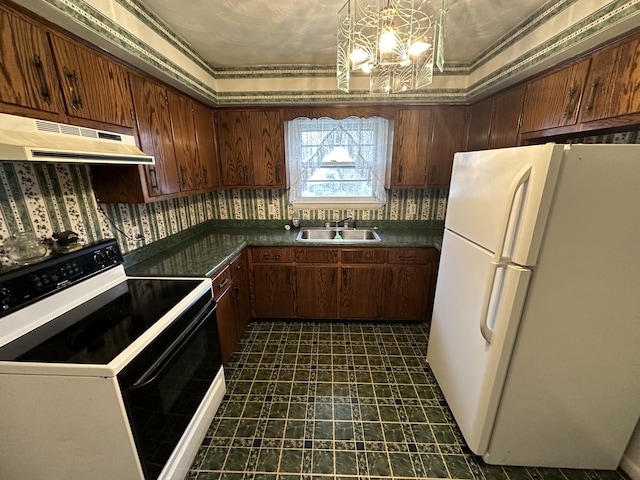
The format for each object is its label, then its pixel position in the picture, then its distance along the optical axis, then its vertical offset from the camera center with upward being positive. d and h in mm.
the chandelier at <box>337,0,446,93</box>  1168 +594
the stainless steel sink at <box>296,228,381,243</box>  3006 -654
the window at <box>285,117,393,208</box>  2834 +170
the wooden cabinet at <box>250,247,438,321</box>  2564 -1050
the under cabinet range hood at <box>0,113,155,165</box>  901 +133
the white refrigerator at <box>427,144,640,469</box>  1061 -589
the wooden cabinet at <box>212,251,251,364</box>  1999 -1062
